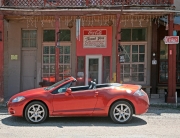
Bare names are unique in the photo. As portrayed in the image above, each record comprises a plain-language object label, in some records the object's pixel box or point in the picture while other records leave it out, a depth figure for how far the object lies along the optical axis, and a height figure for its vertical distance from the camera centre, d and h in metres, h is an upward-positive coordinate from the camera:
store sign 12.98 +1.43
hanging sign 10.34 +1.09
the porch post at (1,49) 10.56 +0.70
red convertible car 7.19 -1.13
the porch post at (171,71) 10.60 -0.25
